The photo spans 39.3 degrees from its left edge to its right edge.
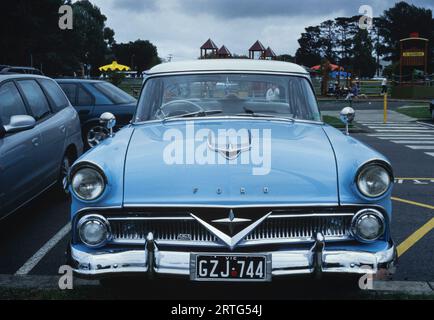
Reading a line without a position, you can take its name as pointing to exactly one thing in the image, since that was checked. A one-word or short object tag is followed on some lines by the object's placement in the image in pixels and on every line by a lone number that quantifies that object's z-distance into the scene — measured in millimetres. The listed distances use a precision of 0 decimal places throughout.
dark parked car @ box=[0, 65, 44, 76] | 10786
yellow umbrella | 51506
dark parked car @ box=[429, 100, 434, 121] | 22447
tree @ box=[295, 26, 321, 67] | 135625
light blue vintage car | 3574
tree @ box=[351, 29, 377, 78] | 50000
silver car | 5664
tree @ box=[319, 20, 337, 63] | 134000
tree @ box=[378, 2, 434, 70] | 104625
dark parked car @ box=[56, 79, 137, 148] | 12391
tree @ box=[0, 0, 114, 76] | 50750
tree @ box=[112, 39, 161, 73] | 126938
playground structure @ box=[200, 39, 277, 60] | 44125
